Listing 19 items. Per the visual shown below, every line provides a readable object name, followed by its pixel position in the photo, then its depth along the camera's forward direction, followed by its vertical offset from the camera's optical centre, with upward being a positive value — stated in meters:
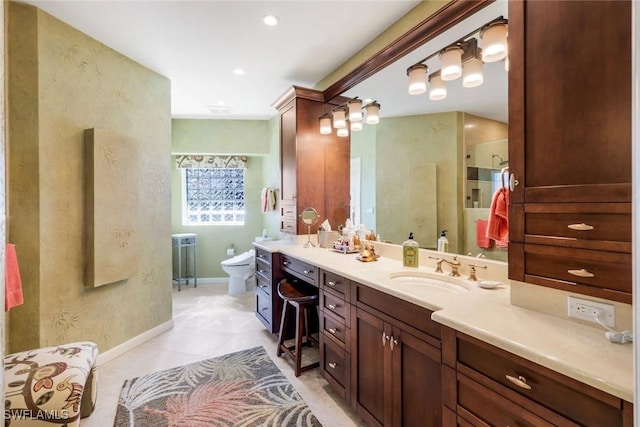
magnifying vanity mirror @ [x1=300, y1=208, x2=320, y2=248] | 3.16 -0.03
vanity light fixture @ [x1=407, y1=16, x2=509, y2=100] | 1.56 +0.86
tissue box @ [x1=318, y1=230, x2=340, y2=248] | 3.01 -0.24
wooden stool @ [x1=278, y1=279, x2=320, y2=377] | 2.28 -0.76
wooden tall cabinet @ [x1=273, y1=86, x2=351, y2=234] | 3.12 +0.50
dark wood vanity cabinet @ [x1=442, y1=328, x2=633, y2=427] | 0.81 -0.55
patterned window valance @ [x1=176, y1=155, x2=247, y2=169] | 5.05 +0.86
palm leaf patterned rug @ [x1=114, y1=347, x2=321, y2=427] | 1.87 -1.24
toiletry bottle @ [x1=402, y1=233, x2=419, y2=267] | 2.03 -0.27
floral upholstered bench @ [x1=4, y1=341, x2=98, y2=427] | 1.49 -0.87
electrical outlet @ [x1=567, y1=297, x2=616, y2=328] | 1.01 -0.34
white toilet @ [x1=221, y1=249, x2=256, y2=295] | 4.43 -0.84
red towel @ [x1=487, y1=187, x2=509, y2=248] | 1.63 -0.04
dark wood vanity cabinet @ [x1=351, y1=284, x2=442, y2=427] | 1.32 -0.73
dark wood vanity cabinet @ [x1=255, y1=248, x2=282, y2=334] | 2.91 -0.75
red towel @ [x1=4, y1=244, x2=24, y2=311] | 1.77 -0.38
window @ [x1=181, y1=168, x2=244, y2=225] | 5.23 +0.30
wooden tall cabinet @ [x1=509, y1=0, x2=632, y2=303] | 0.97 +0.23
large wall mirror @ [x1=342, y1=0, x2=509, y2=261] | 1.70 +0.38
